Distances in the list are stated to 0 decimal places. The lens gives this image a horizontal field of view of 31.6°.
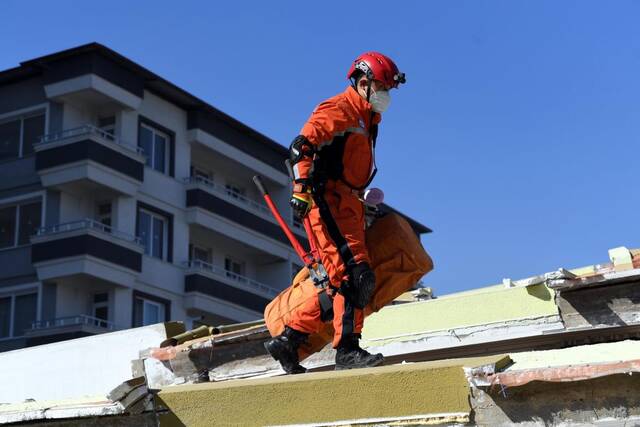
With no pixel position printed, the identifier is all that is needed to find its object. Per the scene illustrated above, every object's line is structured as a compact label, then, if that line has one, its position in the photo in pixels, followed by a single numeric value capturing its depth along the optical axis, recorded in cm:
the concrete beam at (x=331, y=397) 539
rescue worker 679
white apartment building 3478
